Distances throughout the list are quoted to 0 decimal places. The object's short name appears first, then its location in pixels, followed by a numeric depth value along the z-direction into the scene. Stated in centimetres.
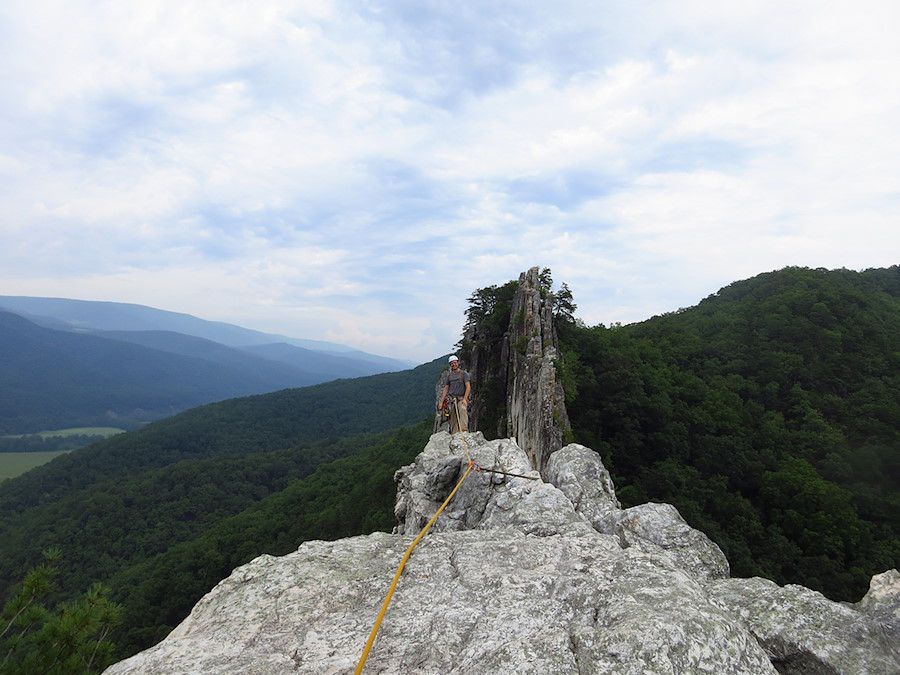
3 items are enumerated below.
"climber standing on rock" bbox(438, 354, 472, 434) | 1585
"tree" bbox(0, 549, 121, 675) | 900
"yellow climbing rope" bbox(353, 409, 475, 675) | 405
